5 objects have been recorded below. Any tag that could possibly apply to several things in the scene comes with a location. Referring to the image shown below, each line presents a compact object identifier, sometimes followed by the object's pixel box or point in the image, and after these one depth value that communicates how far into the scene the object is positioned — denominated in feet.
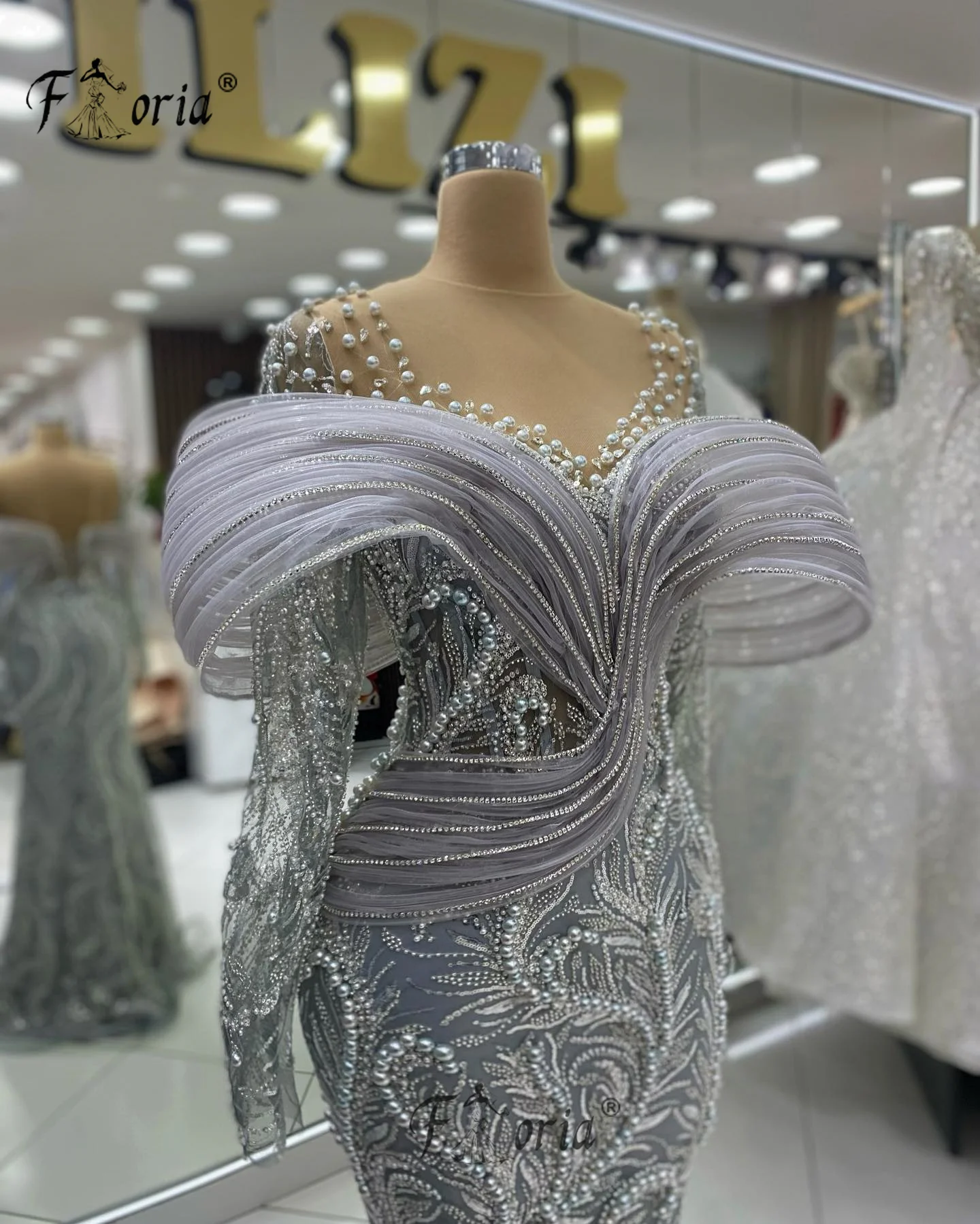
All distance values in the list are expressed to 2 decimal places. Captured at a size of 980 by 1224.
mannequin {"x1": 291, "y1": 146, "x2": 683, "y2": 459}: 2.72
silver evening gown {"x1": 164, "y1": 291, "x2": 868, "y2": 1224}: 2.31
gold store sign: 4.45
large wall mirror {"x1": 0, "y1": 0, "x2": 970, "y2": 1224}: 4.97
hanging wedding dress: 4.75
